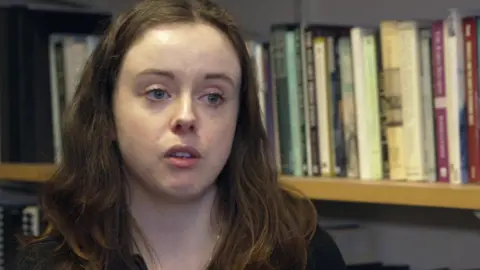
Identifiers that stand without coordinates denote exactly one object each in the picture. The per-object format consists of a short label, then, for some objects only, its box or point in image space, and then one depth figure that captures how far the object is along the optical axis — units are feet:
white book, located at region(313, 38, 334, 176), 7.11
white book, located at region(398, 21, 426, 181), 6.83
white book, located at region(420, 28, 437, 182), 6.81
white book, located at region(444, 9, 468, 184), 6.70
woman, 6.37
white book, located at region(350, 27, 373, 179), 6.99
